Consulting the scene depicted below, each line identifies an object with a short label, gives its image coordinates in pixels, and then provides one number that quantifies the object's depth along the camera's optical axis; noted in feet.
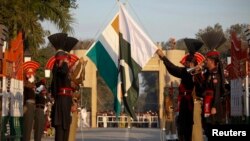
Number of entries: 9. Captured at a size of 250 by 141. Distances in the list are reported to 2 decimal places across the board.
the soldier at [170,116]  80.48
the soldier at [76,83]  51.52
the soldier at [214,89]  45.19
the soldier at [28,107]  61.72
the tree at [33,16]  76.84
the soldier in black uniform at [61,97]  47.50
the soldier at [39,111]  64.95
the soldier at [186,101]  47.52
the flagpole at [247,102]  55.16
